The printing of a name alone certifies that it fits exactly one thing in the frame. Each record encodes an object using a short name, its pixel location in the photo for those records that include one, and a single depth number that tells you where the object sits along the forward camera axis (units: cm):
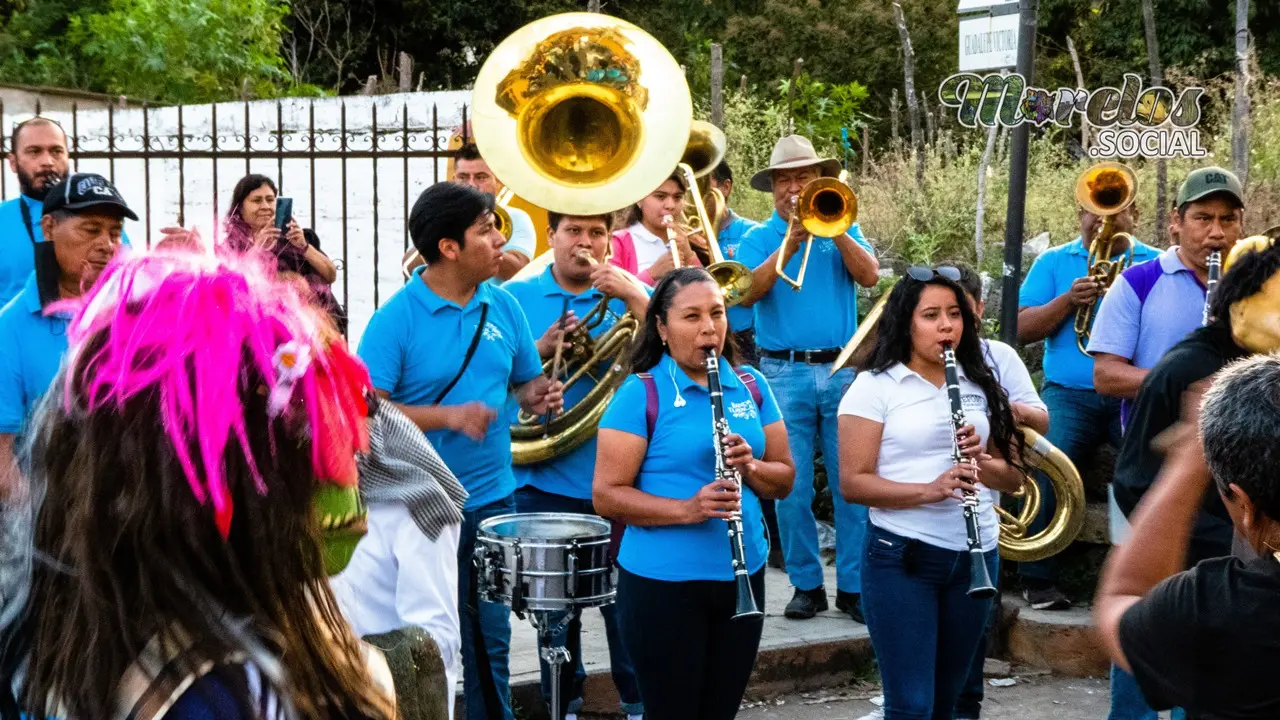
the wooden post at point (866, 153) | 1255
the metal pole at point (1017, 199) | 589
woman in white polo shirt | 416
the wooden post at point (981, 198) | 904
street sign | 608
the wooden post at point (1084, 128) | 1000
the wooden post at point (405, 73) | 1340
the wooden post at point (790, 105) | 1195
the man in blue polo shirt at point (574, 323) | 508
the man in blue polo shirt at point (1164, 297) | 537
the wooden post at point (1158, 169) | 868
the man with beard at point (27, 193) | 519
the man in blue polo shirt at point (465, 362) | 445
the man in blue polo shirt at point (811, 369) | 615
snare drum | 425
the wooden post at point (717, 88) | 939
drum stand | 438
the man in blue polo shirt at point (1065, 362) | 623
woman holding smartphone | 588
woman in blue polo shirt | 402
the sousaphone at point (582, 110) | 596
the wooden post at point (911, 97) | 1082
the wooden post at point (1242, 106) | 859
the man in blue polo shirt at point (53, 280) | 391
